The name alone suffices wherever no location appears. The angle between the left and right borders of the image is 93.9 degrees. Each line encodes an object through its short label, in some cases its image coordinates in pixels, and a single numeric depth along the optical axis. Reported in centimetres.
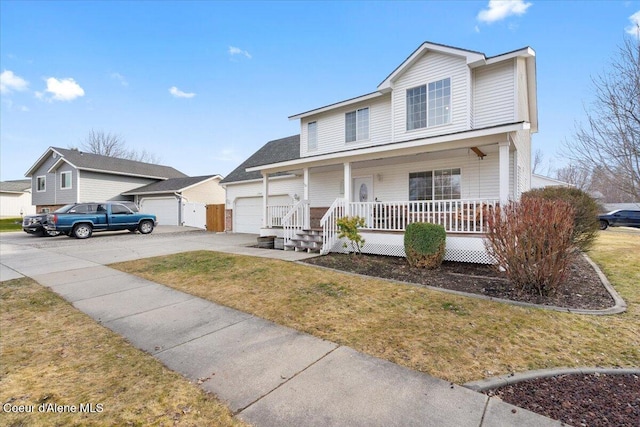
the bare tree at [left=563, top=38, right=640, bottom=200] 849
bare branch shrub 483
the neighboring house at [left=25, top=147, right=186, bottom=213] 2414
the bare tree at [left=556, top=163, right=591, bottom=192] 3063
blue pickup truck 1507
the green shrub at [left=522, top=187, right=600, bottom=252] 770
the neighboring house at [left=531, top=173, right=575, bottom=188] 2075
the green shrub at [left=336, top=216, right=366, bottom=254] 870
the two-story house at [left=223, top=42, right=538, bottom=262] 828
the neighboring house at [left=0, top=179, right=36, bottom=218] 3478
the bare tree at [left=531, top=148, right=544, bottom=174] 3794
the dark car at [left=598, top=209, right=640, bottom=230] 2106
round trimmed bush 719
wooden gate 1917
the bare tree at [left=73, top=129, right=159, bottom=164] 4094
